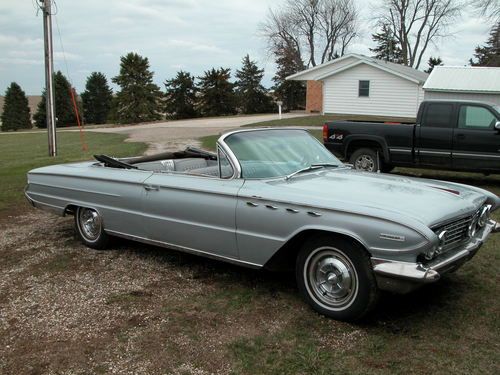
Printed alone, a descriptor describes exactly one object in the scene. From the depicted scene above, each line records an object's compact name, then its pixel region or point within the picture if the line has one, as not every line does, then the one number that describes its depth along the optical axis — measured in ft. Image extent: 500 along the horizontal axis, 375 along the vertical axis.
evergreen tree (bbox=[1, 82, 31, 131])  166.61
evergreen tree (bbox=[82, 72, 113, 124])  184.34
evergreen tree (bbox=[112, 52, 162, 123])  141.28
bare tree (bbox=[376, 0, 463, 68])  166.40
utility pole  48.26
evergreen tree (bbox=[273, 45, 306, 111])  169.17
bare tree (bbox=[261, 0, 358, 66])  176.24
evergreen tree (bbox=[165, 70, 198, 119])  160.25
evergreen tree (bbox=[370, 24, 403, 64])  178.81
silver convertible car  11.42
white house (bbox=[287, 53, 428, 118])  99.04
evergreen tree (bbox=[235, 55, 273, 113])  162.40
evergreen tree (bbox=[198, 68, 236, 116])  157.07
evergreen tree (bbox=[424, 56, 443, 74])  185.03
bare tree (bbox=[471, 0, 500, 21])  95.08
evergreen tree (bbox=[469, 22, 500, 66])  161.48
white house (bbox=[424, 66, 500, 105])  83.82
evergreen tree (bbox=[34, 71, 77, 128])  165.84
